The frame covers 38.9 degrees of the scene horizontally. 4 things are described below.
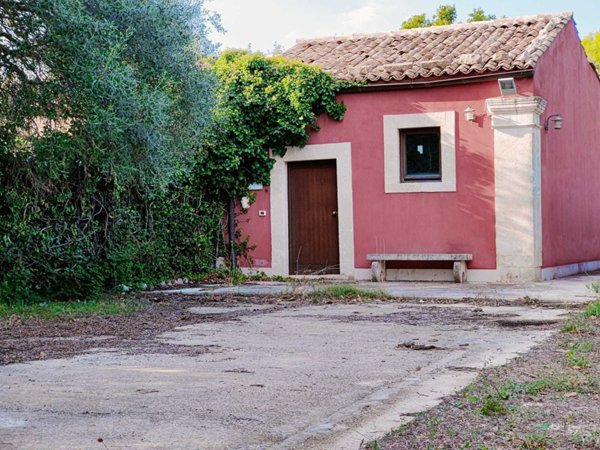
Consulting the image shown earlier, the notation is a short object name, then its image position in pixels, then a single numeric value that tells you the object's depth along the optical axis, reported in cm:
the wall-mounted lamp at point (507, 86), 1407
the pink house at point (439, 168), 1441
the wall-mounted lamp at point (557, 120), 1547
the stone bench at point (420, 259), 1459
